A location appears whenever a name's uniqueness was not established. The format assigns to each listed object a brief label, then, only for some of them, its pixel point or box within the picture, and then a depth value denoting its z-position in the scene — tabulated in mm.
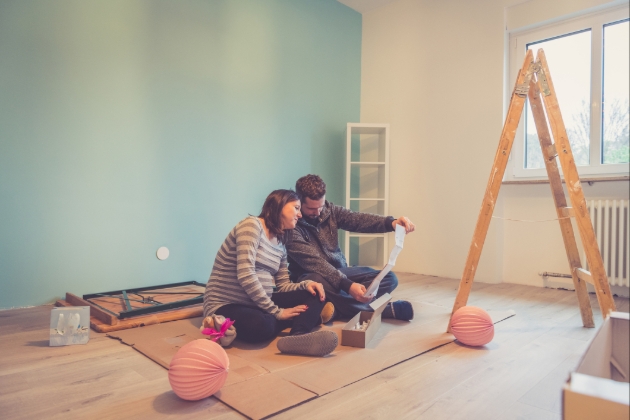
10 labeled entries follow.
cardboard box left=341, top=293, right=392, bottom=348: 1751
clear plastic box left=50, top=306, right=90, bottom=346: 1770
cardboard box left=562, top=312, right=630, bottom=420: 440
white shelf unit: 3980
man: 2098
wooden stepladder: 1796
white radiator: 2631
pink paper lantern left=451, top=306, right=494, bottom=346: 1720
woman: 1751
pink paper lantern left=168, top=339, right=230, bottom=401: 1215
